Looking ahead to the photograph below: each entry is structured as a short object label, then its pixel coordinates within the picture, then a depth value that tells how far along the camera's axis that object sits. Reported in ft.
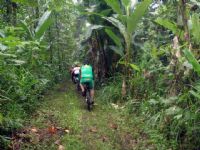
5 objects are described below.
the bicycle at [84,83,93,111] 16.75
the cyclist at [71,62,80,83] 22.72
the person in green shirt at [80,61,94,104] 17.13
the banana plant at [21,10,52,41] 18.59
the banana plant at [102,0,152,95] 16.47
